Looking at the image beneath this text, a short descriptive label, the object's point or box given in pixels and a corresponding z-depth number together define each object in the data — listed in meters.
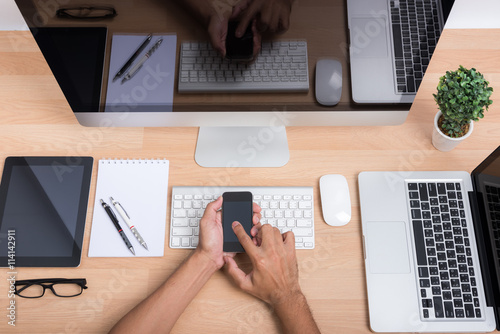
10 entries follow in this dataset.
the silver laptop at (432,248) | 0.88
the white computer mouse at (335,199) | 0.97
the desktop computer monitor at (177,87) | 0.73
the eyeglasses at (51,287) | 0.93
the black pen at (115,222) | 0.96
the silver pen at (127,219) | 0.96
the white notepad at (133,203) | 0.96
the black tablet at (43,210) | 0.95
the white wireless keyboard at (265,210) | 0.96
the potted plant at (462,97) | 0.87
